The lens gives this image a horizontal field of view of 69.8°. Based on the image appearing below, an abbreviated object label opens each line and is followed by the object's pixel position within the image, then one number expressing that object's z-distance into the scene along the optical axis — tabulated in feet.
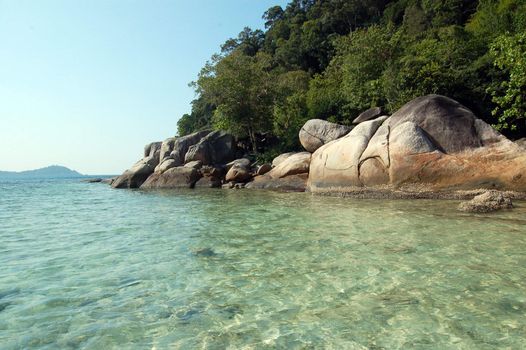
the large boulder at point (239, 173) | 80.00
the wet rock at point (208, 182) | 84.28
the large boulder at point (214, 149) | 93.97
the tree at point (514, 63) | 44.24
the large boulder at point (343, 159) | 50.42
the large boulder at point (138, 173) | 100.53
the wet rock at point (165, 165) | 94.52
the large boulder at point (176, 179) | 87.45
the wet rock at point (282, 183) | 64.49
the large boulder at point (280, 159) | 77.71
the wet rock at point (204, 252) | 22.56
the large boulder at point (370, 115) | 67.83
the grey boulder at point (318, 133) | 68.33
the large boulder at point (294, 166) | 66.80
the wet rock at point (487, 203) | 32.86
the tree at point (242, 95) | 97.35
